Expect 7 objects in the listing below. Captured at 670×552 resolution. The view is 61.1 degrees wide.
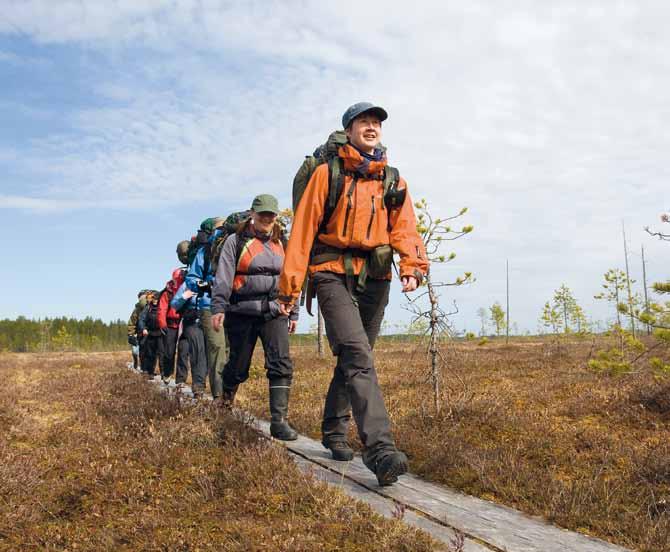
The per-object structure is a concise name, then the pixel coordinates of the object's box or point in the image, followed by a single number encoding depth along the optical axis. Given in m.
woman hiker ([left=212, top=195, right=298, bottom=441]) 5.87
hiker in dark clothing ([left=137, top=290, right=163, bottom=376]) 13.74
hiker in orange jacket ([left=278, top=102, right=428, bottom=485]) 4.14
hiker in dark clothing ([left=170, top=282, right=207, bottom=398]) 9.04
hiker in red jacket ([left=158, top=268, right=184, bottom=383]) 12.26
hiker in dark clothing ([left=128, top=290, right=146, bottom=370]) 16.05
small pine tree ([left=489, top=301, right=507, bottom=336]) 45.28
